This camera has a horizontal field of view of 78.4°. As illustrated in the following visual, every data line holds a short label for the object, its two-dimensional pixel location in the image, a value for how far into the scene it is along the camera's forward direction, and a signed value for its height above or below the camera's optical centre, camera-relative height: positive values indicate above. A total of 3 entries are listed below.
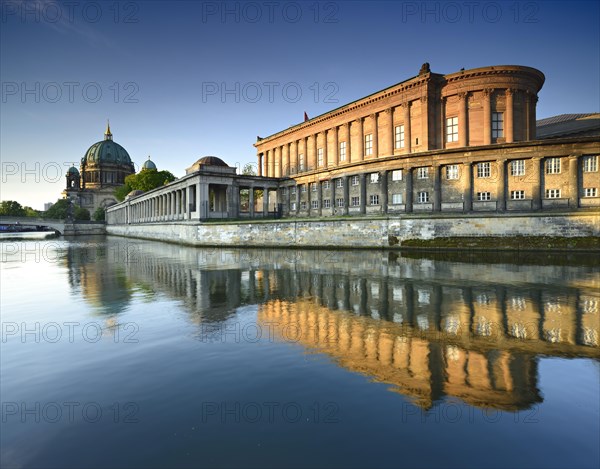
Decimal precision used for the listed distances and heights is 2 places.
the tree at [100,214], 142.88 +6.70
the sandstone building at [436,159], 33.03 +7.13
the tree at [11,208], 153.62 +10.30
